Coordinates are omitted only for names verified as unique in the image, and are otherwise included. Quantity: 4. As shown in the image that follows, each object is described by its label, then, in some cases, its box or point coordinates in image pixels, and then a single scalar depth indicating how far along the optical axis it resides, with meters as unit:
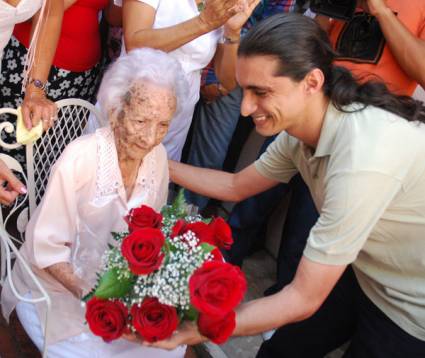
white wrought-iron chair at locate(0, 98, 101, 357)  1.89
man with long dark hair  1.42
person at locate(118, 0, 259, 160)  2.09
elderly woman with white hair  1.70
